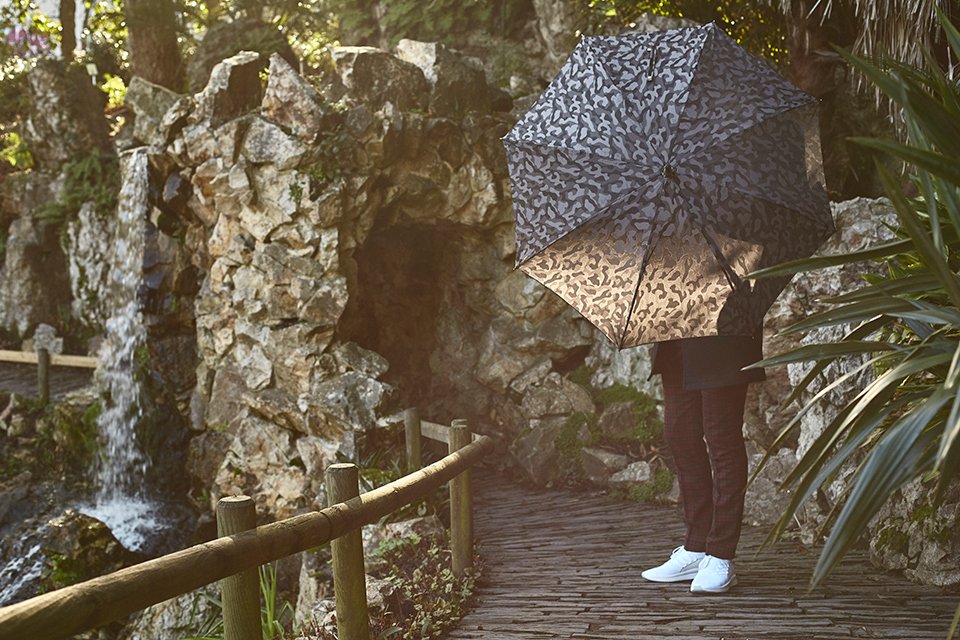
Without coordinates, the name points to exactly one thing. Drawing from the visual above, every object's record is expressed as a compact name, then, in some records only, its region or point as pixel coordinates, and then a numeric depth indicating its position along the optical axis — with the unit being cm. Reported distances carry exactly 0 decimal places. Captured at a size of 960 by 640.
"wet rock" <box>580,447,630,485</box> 734
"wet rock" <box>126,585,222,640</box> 686
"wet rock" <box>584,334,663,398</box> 784
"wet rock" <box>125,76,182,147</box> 1010
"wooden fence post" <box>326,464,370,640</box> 365
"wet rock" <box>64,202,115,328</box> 1147
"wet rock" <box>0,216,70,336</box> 1197
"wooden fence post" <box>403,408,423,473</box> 680
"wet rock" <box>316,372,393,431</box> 747
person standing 385
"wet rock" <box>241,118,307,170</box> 772
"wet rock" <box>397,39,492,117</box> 819
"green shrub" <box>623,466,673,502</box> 681
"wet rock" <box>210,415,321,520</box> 783
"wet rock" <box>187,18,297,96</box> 991
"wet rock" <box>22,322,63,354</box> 1195
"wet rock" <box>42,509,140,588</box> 747
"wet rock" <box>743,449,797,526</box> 577
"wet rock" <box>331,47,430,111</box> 803
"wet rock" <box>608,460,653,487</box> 705
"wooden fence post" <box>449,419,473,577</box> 485
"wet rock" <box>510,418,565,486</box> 772
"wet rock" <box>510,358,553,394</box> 833
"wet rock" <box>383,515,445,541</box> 567
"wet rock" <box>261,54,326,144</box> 768
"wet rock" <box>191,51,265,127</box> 831
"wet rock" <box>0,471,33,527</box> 909
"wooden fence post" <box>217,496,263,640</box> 295
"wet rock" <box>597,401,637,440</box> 768
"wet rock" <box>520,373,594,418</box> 805
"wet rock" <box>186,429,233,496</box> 873
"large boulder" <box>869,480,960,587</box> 409
